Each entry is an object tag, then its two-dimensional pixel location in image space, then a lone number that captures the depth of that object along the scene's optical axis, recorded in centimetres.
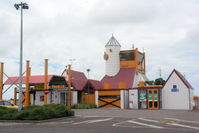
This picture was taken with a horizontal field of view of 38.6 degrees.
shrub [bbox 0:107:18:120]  2028
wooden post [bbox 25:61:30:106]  4397
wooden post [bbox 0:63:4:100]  4762
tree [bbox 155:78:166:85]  6702
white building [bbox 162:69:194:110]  4312
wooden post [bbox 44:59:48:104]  4263
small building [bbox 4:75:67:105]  4628
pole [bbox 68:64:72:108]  4425
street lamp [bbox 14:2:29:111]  2245
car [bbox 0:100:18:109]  2673
